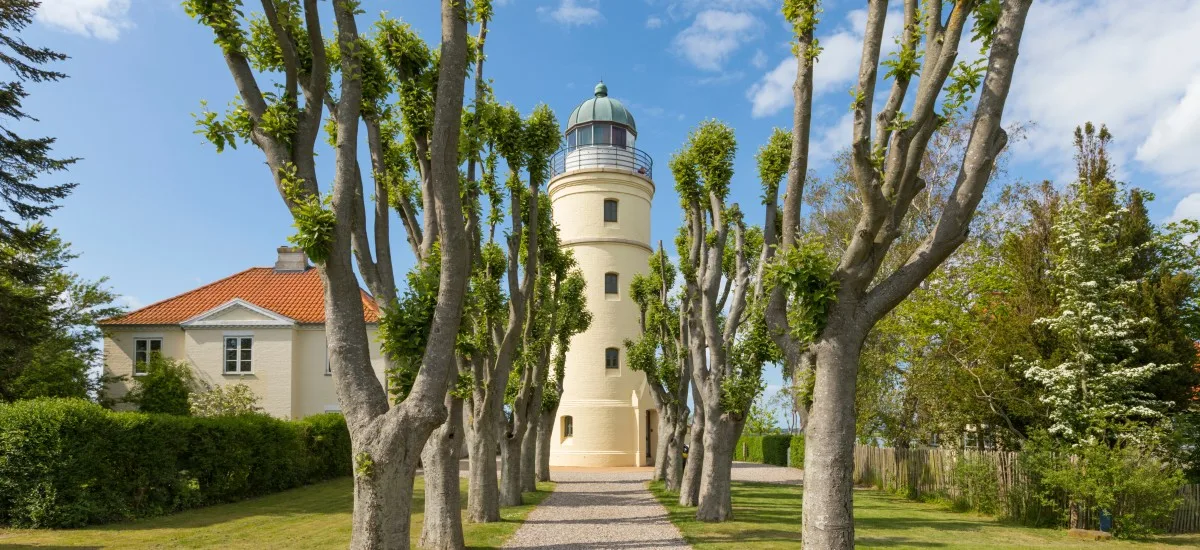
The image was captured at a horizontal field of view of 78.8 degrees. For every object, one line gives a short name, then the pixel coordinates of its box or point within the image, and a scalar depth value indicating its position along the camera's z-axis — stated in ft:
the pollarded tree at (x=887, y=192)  21.65
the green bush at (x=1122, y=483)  42.04
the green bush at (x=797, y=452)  103.29
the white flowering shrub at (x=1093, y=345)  46.39
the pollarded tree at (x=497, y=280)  42.93
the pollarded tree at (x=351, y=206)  21.90
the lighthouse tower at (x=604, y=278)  96.68
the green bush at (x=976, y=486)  51.60
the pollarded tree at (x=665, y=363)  65.77
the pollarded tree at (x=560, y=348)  69.87
